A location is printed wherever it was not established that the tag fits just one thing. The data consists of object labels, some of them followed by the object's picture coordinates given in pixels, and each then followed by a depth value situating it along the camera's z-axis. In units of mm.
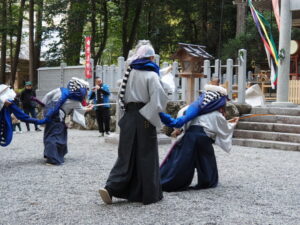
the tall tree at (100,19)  22547
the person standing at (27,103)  14562
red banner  15297
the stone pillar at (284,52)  12305
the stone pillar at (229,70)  12547
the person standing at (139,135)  4895
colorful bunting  13054
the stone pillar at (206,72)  12525
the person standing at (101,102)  12609
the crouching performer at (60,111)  8133
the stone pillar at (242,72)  12109
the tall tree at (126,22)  23220
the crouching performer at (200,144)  5758
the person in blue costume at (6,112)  7504
